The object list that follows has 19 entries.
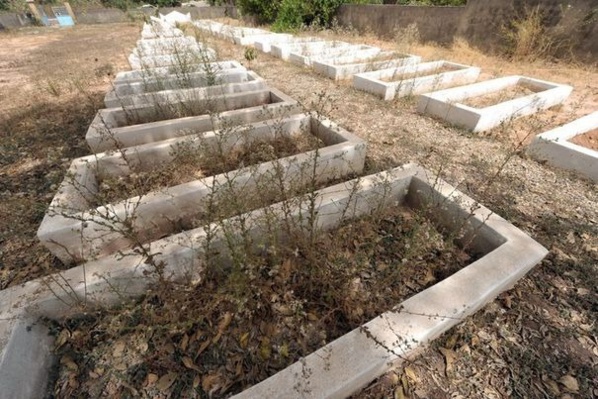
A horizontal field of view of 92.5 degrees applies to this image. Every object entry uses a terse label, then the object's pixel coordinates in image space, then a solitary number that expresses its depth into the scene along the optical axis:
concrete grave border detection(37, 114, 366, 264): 1.98
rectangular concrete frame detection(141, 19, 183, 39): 9.16
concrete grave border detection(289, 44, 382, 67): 7.01
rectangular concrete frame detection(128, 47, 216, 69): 5.66
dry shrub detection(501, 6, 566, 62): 6.45
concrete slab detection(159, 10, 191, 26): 17.17
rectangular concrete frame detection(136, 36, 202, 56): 6.85
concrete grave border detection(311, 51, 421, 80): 5.99
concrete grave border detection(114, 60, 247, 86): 4.51
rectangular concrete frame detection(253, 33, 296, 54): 8.62
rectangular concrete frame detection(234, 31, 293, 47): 9.20
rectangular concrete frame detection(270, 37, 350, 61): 7.75
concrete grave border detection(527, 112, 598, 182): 2.95
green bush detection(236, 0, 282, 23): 13.36
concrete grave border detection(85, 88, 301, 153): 3.02
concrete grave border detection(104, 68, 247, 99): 4.27
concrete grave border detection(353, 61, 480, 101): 4.91
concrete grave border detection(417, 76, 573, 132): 3.83
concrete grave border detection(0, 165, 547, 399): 1.30
